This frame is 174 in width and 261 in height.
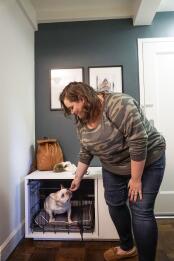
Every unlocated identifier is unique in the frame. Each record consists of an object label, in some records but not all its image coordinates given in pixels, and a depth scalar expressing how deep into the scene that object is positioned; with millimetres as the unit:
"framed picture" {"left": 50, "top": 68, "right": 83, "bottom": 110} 2508
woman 1177
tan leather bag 2274
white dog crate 1915
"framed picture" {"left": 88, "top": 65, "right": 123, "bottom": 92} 2480
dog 1908
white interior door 2455
